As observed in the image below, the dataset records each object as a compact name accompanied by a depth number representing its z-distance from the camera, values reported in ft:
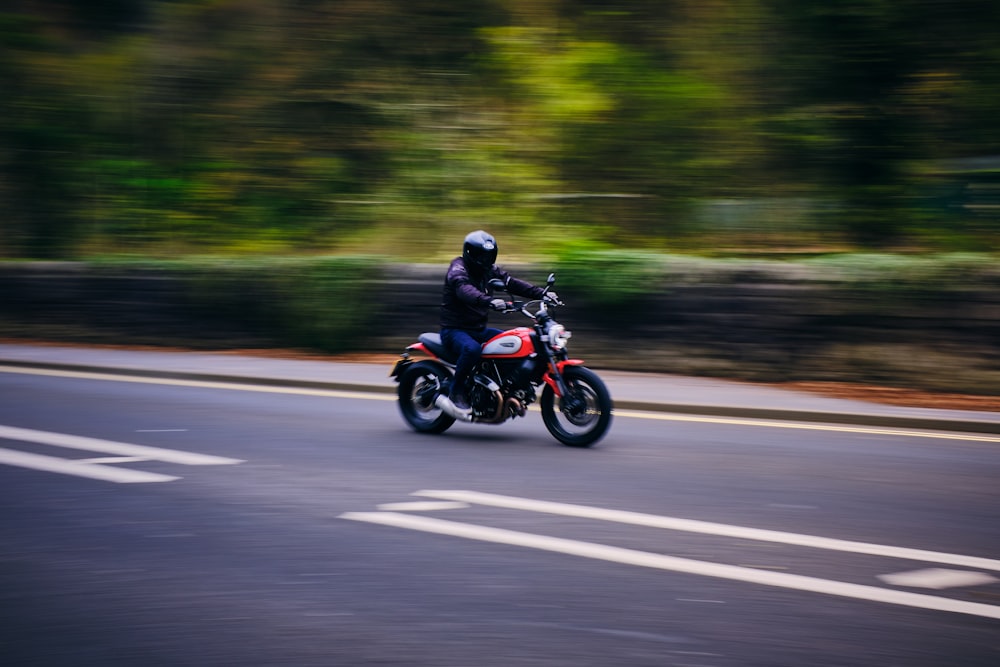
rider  30.83
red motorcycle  29.96
